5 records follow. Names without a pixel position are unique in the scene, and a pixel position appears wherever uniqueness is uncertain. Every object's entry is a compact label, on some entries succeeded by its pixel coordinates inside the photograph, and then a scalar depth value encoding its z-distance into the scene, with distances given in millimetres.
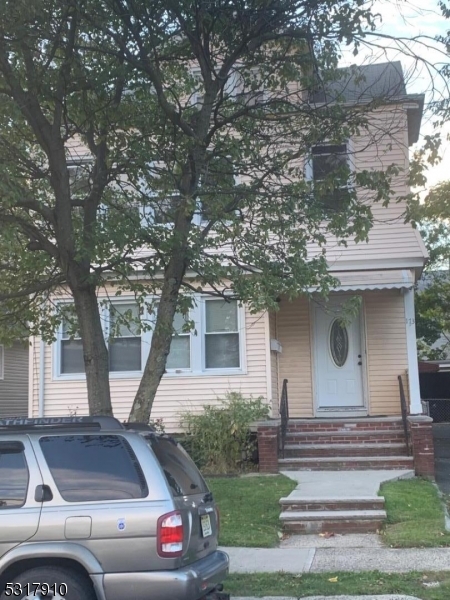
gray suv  4820
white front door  14156
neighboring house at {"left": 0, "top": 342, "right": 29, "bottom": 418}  20500
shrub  12375
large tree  8250
